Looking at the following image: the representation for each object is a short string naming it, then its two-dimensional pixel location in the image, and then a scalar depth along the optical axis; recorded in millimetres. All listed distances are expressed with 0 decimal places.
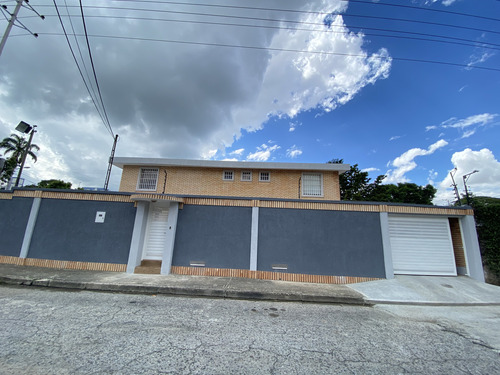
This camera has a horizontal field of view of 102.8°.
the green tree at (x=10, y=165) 23000
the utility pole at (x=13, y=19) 6672
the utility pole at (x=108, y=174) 15938
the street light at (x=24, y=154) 20414
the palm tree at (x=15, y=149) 22875
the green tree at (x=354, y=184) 23031
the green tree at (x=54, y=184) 26430
